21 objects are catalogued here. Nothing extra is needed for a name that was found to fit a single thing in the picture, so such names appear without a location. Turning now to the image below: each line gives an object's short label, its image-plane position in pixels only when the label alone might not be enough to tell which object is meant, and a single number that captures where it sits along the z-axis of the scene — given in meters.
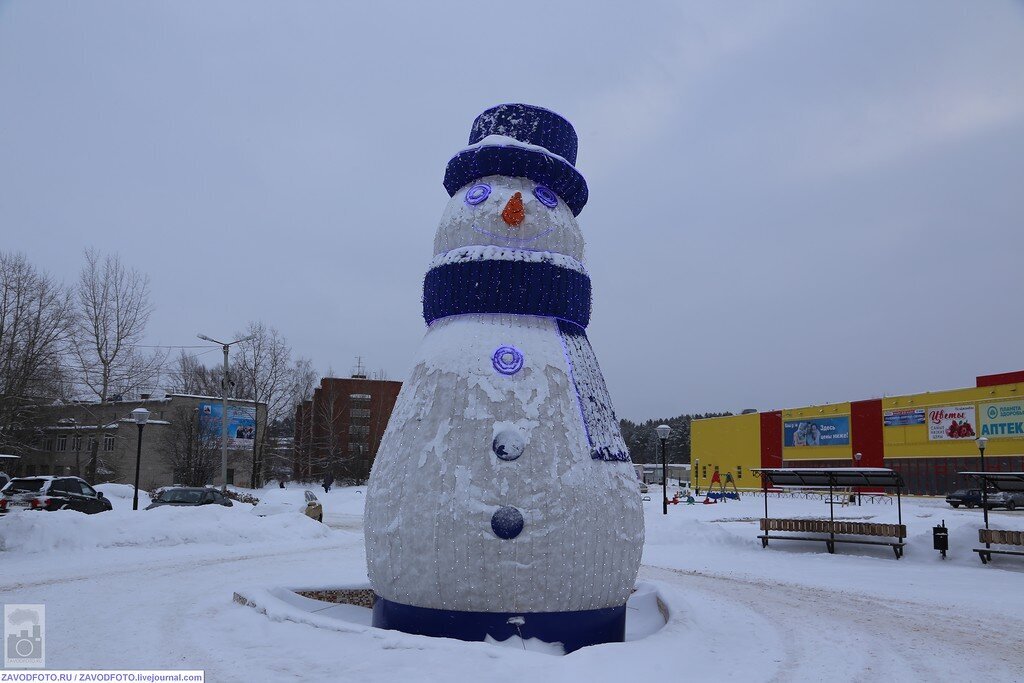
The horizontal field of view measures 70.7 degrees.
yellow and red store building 41.53
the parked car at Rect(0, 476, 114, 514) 20.34
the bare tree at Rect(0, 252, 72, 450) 27.69
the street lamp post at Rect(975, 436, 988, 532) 17.35
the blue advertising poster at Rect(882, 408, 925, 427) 46.14
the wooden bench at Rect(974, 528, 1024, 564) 15.55
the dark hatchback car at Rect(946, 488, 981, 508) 34.47
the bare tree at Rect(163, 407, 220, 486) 40.72
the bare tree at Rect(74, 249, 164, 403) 39.06
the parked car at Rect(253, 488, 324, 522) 23.75
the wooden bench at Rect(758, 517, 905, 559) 17.08
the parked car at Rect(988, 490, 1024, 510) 32.91
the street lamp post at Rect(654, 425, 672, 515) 22.91
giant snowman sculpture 6.57
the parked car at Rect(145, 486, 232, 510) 22.48
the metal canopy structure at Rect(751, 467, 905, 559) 17.53
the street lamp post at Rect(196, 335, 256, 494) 30.32
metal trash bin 16.34
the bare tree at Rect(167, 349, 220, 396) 59.88
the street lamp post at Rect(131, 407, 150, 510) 22.06
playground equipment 38.49
